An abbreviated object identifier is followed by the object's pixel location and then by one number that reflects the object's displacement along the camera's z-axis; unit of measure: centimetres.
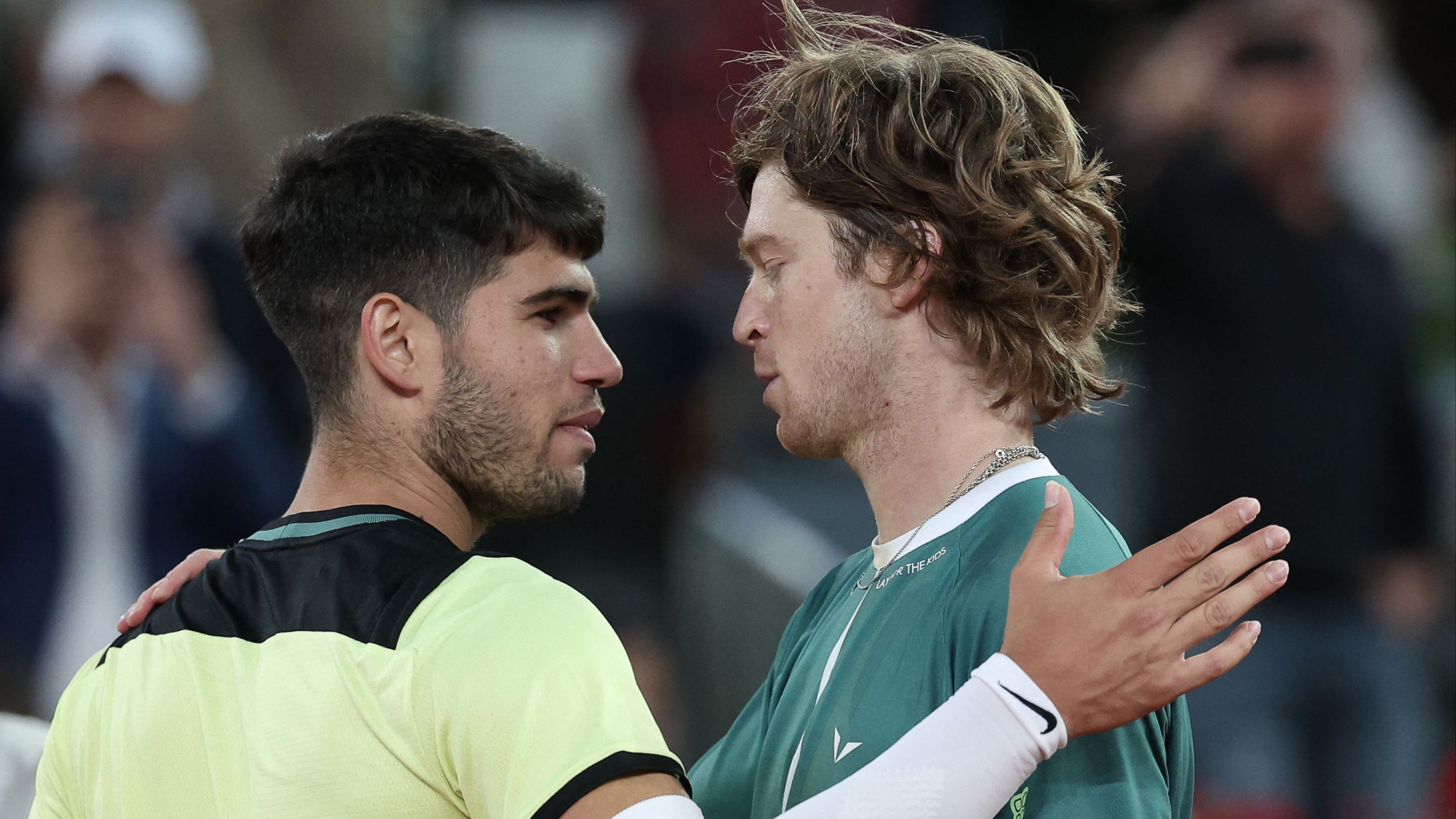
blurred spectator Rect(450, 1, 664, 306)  1686
